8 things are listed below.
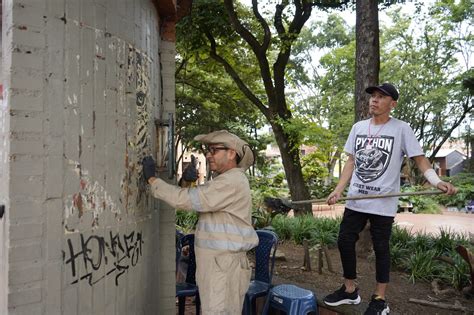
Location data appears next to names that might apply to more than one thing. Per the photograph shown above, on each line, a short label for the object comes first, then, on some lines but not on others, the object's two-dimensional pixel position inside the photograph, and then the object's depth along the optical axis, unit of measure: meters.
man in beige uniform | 2.87
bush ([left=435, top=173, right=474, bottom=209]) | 20.83
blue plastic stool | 3.66
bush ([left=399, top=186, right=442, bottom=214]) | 20.23
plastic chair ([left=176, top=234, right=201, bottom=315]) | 4.00
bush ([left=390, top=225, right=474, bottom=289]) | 4.94
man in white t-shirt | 3.54
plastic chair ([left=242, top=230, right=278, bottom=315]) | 4.05
